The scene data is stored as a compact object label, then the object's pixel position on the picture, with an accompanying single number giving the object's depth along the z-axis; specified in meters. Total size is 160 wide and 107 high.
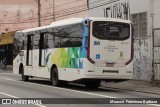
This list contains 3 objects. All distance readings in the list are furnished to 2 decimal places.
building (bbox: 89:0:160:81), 25.09
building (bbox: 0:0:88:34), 75.31
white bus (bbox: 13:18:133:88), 19.66
